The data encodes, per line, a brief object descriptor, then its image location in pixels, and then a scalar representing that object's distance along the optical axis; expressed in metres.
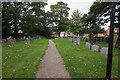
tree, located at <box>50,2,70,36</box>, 44.89
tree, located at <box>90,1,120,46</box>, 11.41
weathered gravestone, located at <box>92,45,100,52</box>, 8.41
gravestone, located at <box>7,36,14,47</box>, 11.54
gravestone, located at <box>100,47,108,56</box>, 7.01
